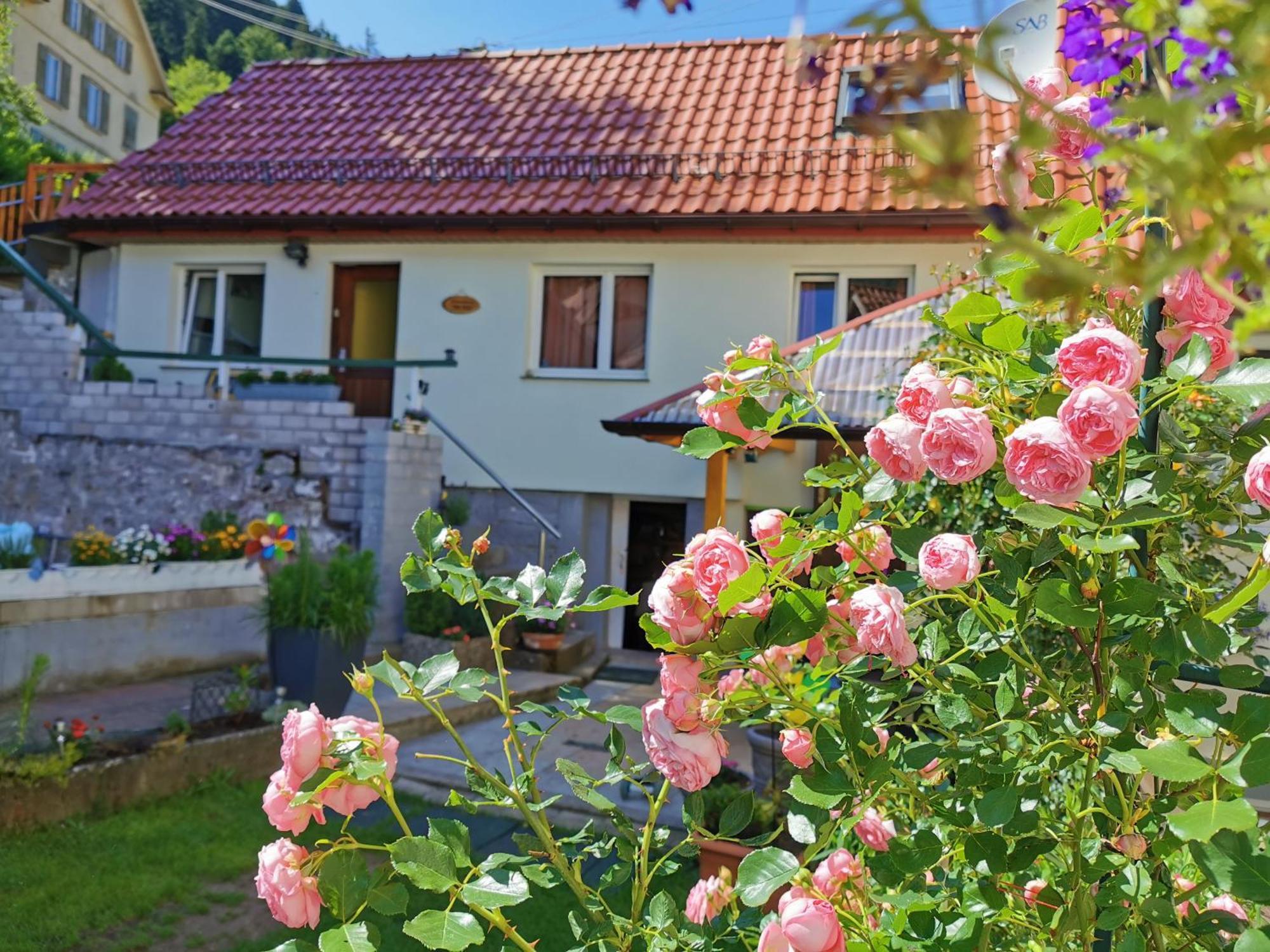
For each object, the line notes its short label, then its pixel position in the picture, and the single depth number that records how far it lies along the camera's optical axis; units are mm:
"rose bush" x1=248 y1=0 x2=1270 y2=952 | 1190
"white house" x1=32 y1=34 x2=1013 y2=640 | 10391
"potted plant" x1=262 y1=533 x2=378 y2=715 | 6852
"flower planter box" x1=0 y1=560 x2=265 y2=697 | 6855
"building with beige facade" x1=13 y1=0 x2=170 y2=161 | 29922
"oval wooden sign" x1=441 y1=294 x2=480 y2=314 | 11211
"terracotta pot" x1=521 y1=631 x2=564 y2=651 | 9734
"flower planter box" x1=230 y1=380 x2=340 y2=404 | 10570
